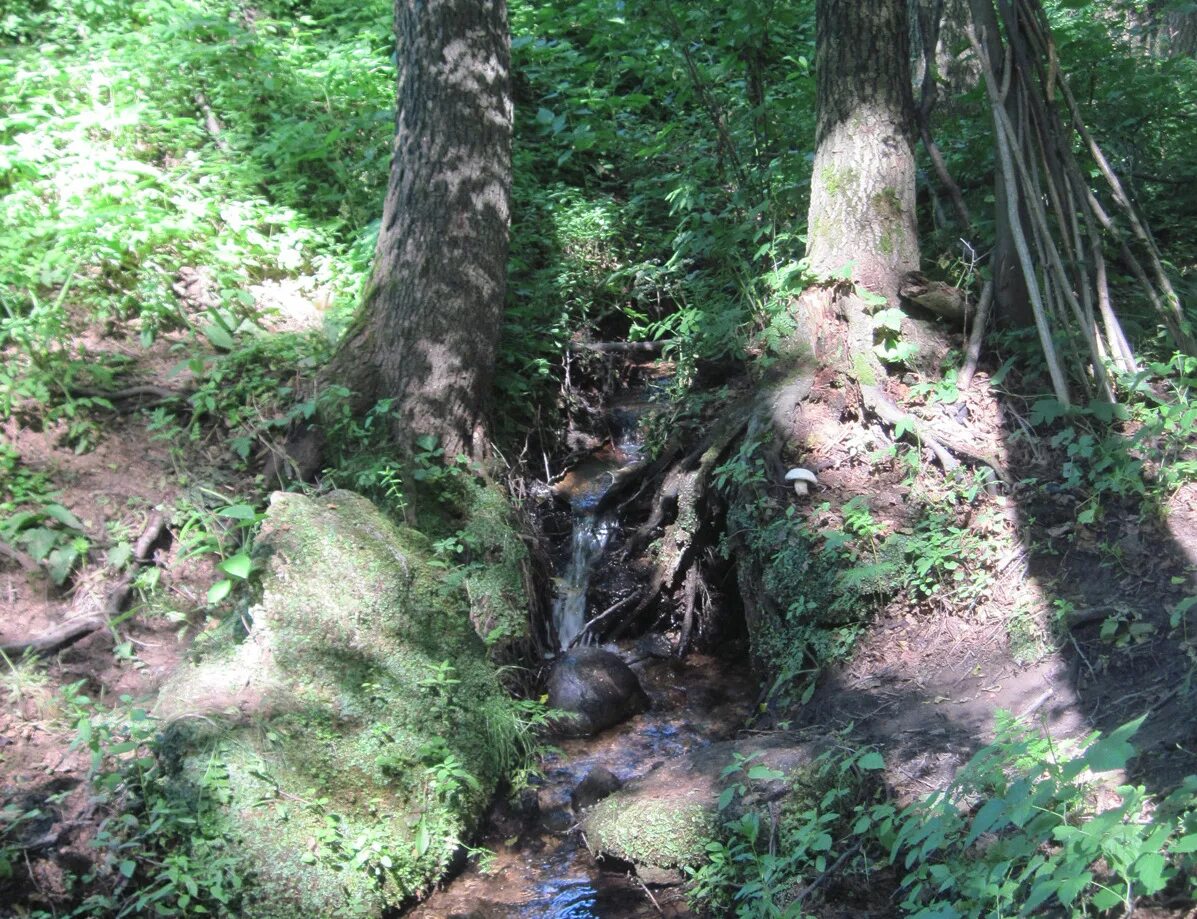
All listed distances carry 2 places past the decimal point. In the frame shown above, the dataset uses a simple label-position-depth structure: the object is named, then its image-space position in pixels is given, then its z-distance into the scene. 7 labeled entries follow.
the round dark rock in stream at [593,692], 5.54
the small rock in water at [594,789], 4.89
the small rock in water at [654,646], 6.34
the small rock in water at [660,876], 4.19
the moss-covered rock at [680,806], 4.18
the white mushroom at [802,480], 5.37
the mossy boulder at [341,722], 3.97
